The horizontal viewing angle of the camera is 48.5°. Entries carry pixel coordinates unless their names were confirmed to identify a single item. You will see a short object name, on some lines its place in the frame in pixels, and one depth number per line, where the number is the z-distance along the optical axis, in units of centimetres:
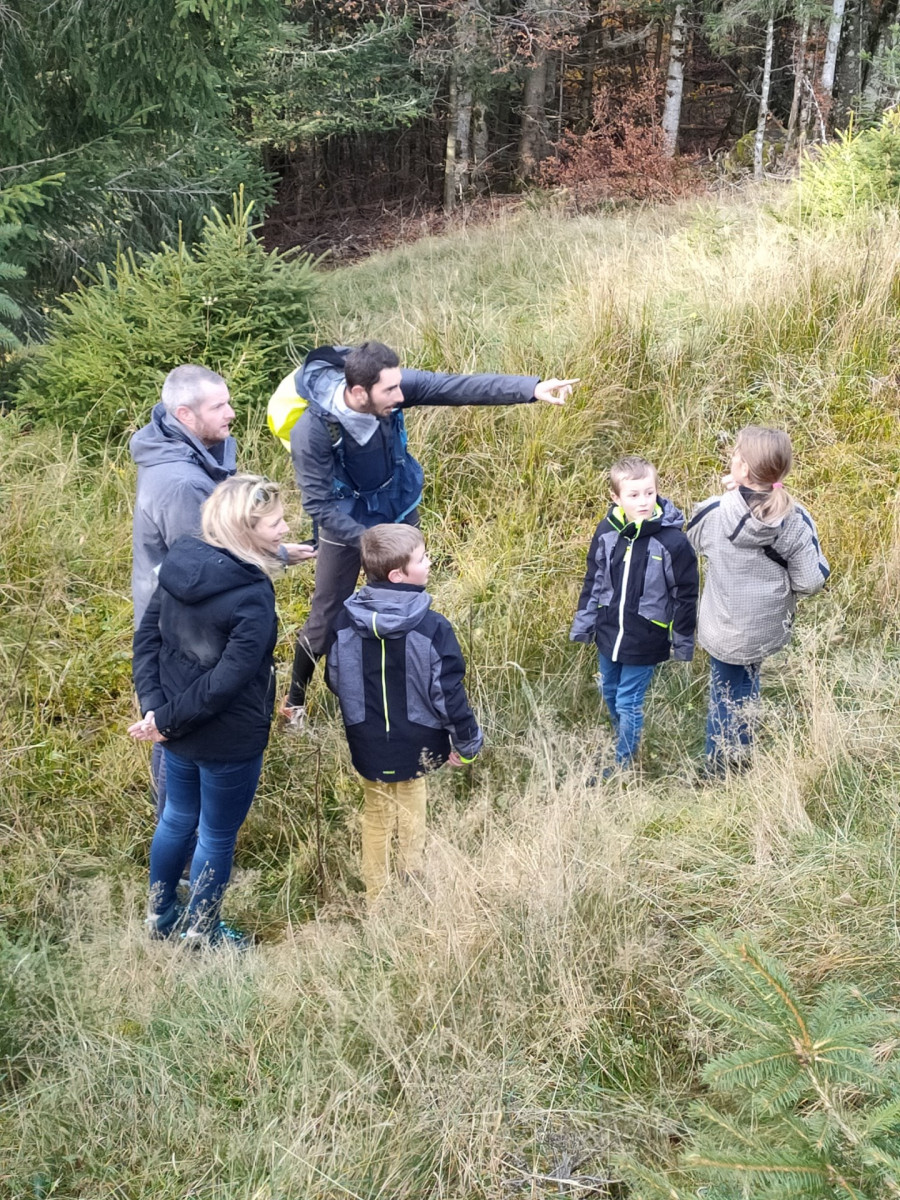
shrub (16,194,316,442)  668
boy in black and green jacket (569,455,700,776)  416
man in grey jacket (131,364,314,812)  381
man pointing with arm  430
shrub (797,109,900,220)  835
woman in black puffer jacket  336
